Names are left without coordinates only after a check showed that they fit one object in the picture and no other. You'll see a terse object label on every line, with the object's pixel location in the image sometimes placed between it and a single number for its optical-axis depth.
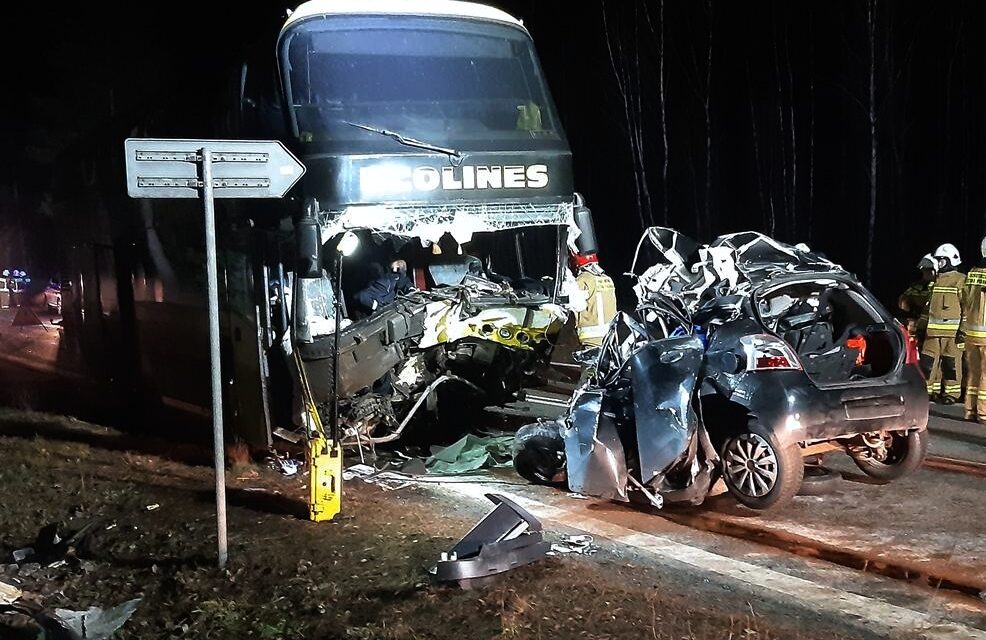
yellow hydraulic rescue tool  6.22
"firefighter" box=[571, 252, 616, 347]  9.86
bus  7.27
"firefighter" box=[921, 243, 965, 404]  9.77
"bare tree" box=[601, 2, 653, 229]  26.05
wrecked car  5.70
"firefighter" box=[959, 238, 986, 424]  8.93
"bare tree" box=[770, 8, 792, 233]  24.12
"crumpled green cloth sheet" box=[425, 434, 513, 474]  7.75
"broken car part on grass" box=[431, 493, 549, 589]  4.78
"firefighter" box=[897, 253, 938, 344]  10.21
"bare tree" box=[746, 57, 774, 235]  24.71
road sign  5.08
